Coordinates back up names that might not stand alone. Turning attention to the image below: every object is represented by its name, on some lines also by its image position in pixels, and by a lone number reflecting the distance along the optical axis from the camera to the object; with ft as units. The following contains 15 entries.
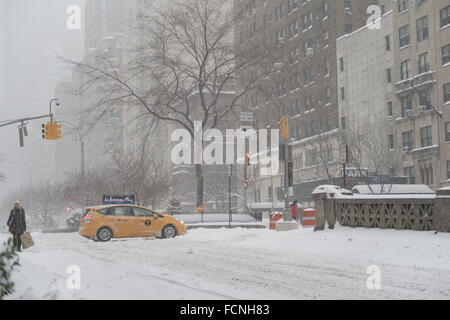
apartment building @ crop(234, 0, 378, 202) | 257.34
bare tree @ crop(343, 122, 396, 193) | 193.65
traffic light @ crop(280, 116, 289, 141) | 91.21
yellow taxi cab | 90.22
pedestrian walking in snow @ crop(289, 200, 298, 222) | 130.89
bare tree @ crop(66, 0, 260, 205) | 133.08
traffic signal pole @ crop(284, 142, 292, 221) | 93.40
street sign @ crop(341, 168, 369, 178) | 167.73
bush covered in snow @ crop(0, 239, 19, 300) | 25.27
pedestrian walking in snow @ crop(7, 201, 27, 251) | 75.92
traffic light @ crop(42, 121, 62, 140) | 115.75
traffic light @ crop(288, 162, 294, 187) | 95.74
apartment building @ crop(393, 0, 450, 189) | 188.75
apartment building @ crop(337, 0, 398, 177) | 205.36
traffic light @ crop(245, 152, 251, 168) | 120.30
